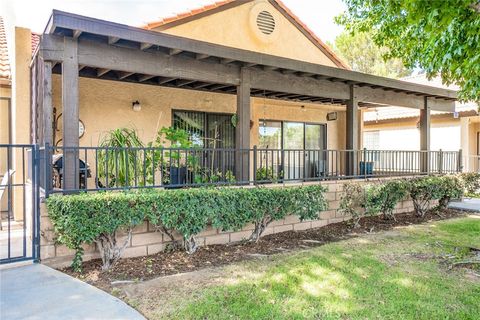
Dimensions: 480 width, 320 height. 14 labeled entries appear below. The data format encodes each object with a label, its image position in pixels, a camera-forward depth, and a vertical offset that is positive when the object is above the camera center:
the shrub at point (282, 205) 6.00 -0.80
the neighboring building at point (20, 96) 6.46 +1.23
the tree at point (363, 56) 24.67 +7.47
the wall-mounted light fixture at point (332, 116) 12.24 +1.55
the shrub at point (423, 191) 8.62 -0.80
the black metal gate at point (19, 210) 4.67 -0.83
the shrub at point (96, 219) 4.36 -0.74
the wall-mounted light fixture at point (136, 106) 8.02 +1.27
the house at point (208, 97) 5.00 +1.53
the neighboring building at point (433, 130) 14.73 +1.39
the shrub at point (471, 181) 10.13 -0.63
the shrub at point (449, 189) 9.16 -0.80
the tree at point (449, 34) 4.25 +1.67
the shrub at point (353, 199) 7.49 -0.85
